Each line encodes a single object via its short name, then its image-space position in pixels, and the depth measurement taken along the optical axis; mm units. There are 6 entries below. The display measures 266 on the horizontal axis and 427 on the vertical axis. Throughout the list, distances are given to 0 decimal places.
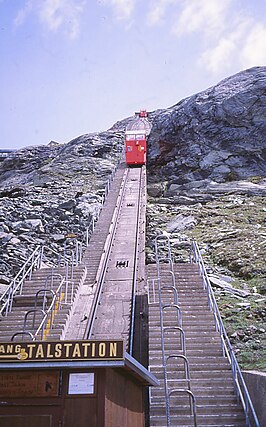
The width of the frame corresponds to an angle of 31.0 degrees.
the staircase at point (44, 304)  12228
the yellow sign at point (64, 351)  6402
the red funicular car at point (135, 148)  40125
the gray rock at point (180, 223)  25375
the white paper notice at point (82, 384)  6395
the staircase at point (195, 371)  9352
